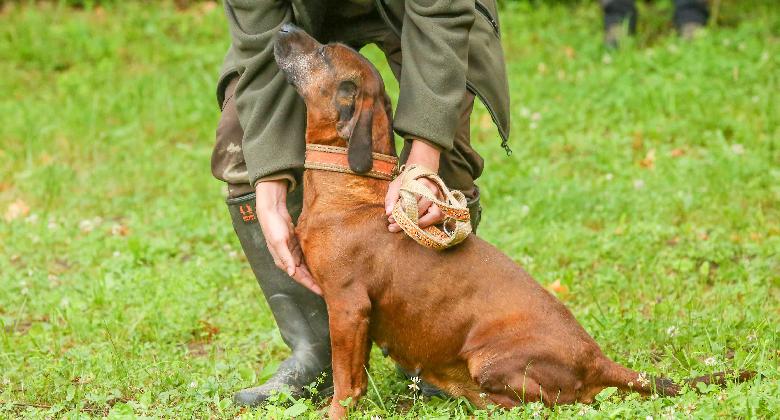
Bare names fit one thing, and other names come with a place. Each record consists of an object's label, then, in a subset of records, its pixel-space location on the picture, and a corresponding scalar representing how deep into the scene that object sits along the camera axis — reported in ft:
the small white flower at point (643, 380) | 23.09
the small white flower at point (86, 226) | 42.93
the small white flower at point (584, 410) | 21.91
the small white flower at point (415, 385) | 23.96
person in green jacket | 23.97
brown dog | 23.08
